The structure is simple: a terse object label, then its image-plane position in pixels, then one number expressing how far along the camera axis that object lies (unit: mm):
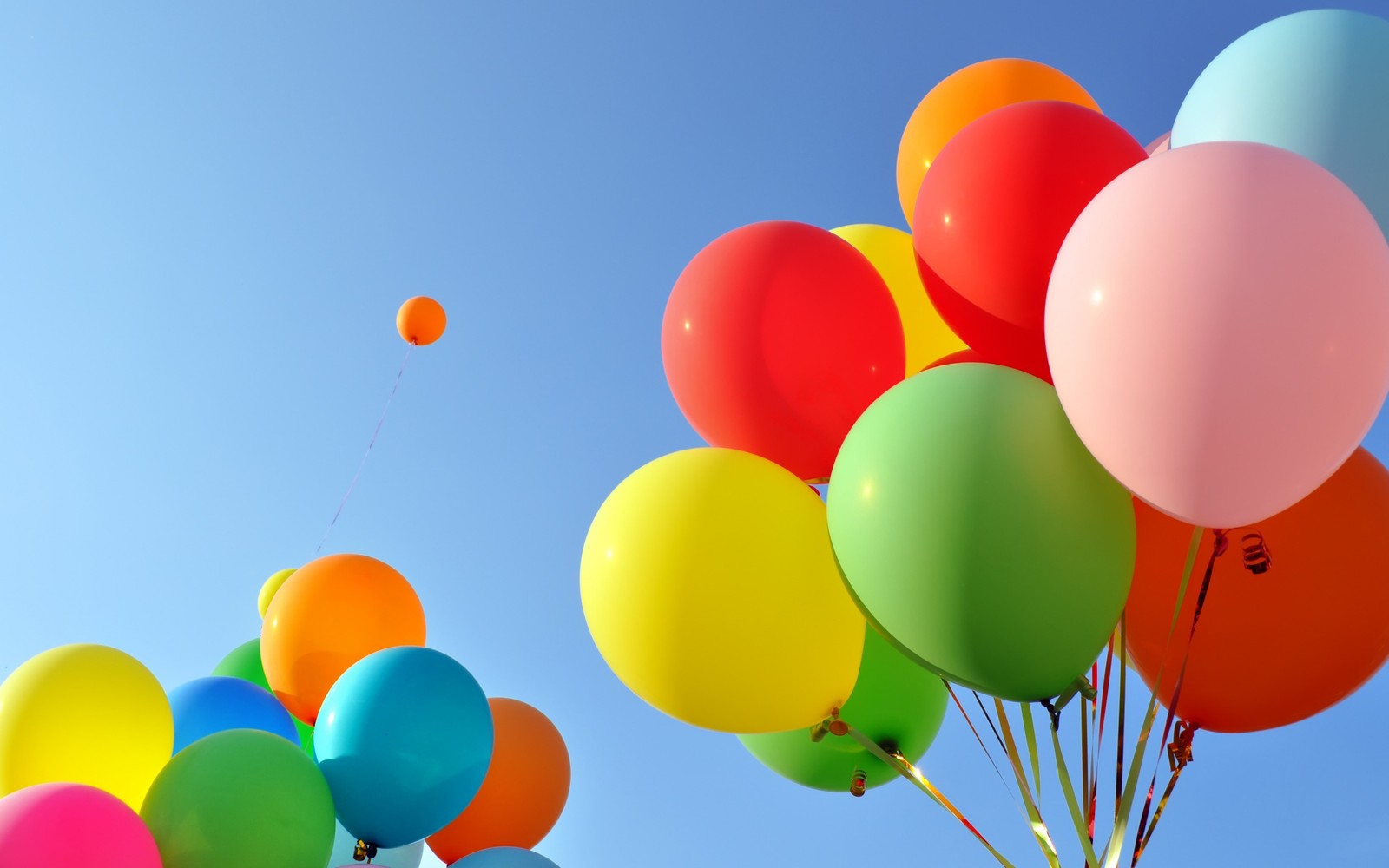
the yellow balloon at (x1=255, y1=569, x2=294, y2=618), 6348
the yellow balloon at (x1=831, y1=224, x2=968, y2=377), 3791
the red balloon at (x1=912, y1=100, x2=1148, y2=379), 2814
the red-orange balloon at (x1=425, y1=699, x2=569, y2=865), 4391
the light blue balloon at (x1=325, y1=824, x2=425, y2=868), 4277
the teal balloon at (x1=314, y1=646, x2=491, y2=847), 3725
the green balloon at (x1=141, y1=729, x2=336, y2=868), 3367
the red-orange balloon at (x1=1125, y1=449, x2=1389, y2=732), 2736
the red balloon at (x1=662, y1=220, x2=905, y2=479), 3115
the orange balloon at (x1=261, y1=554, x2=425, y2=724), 4594
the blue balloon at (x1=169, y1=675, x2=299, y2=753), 4074
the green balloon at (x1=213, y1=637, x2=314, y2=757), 5074
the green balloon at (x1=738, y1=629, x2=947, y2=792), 3486
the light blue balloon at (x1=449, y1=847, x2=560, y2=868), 3719
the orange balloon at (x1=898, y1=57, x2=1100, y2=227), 3662
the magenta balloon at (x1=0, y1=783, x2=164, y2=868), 3004
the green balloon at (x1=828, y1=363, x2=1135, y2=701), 2465
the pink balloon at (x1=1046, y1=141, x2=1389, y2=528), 2113
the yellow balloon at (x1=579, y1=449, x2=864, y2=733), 2809
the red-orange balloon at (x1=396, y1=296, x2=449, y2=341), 7109
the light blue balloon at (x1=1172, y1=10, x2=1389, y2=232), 2719
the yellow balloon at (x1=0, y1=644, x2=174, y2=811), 3635
